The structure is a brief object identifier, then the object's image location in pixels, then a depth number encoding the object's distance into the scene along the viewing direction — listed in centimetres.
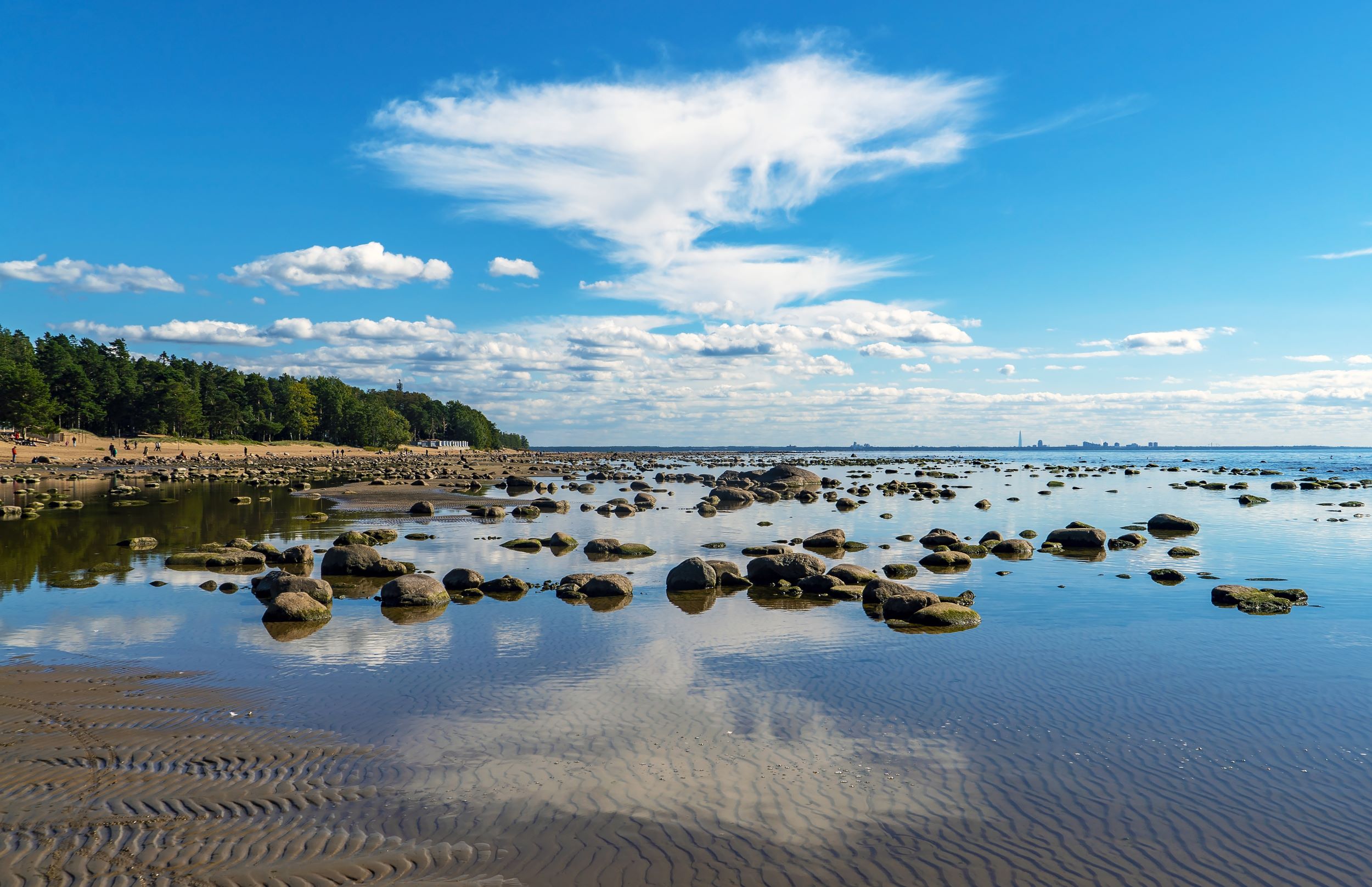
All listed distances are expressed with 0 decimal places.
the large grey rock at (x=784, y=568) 2250
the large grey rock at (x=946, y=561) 2556
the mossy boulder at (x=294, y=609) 1719
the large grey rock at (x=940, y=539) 2939
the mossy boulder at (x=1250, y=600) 1916
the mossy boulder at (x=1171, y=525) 3528
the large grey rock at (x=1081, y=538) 2998
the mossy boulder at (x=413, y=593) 1917
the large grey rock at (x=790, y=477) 6956
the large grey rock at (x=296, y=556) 2478
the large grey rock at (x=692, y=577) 2184
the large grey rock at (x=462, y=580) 2116
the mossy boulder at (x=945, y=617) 1758
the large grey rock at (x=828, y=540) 3028
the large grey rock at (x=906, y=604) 1827
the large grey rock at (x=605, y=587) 2062
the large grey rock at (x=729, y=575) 2282
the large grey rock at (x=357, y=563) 2306
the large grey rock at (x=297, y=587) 1842
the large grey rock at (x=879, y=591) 1978
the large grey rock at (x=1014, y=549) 2797
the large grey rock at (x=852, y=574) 2195
